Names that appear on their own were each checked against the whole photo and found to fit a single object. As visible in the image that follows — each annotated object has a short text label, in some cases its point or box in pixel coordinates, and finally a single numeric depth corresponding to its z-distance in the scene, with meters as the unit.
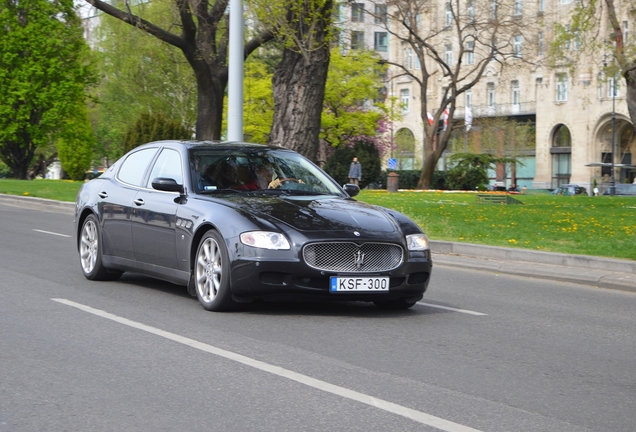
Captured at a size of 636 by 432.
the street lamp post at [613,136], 64.81
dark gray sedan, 8.64
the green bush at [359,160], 51.38
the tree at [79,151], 65.69
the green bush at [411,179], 61.50
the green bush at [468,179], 58.16
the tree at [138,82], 67.75
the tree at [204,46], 27.72
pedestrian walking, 45.50
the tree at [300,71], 20.84
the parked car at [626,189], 57.34
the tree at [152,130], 55.59
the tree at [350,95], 58.47
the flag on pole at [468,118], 58.58
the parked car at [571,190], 61.91
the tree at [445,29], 46.84
